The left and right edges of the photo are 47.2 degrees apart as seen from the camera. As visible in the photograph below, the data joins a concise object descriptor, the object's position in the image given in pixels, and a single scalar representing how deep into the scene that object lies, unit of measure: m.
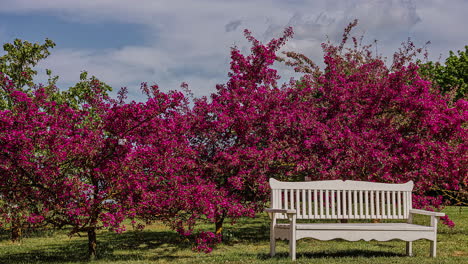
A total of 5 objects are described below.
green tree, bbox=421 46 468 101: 30.25
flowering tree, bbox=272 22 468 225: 10.59
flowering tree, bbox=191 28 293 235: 10.62
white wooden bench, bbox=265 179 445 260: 7.76
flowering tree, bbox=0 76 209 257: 8.45
